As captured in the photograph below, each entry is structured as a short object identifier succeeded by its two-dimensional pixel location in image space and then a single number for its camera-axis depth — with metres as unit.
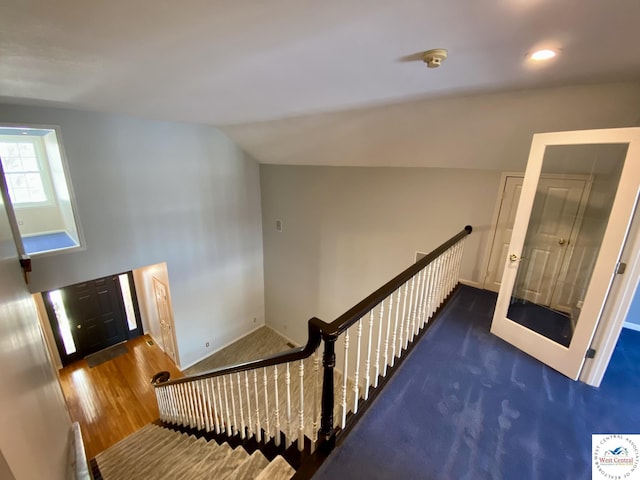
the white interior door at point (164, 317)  5.77
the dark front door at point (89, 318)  5.95
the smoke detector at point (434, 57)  1.60
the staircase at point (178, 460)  2.00
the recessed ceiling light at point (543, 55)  1.57
